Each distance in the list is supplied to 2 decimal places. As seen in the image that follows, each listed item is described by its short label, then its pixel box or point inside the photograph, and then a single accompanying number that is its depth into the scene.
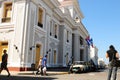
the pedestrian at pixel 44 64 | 7.61
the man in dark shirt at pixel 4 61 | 6.24
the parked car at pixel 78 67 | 10.69
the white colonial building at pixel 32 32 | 9.42
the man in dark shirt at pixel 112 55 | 4.29
